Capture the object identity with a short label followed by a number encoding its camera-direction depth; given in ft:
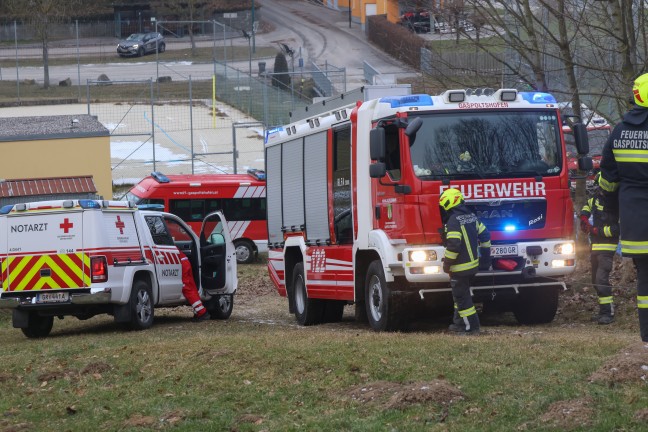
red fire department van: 97.19
